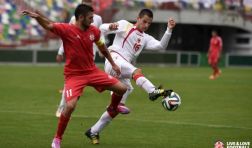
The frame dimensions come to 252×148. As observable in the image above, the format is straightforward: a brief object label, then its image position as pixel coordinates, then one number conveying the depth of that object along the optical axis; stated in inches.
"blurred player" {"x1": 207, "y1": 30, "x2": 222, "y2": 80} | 1398.9
